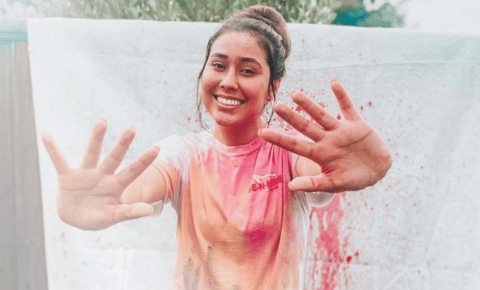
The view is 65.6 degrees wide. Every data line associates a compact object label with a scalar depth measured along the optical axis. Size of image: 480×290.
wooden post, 1.21
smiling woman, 1.00
